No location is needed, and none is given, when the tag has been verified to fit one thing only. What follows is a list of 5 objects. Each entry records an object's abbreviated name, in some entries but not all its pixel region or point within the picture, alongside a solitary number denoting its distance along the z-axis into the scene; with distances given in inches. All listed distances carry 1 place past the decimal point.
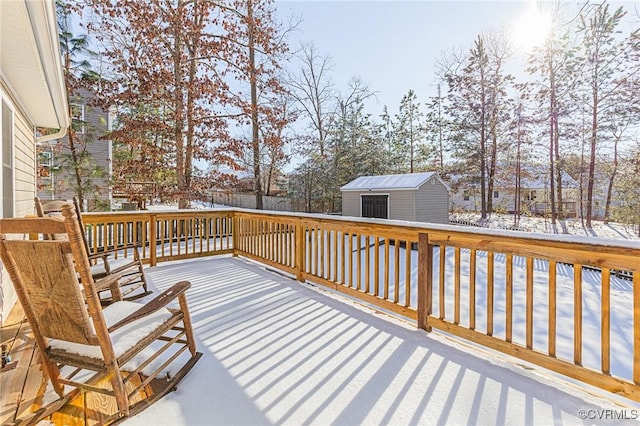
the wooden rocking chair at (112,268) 126.5
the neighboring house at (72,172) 398.3
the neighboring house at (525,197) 545.6
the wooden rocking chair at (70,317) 57.5
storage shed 447.2
